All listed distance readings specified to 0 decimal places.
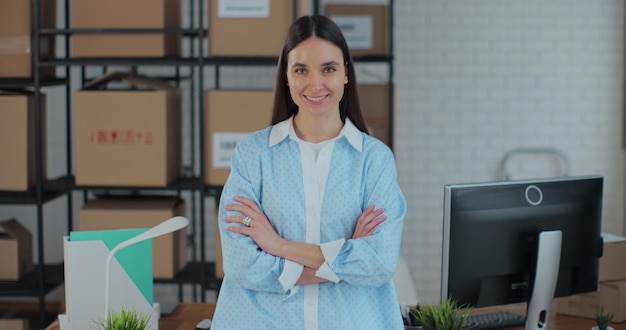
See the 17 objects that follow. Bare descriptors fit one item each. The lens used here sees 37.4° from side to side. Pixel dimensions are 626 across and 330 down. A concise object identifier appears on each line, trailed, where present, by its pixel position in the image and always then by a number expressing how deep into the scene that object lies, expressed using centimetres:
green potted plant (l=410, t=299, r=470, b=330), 230
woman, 217
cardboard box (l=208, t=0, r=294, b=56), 376
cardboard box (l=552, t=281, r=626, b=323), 277
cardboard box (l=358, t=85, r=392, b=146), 416
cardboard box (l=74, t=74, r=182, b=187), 377
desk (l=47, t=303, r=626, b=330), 274
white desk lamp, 224
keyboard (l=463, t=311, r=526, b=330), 273
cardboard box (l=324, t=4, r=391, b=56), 465
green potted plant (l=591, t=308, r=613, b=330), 260
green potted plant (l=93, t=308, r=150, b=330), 222
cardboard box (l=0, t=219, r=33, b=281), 392
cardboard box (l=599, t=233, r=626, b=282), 280
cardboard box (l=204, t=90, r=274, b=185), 378
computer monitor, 246
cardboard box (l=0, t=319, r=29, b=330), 377
